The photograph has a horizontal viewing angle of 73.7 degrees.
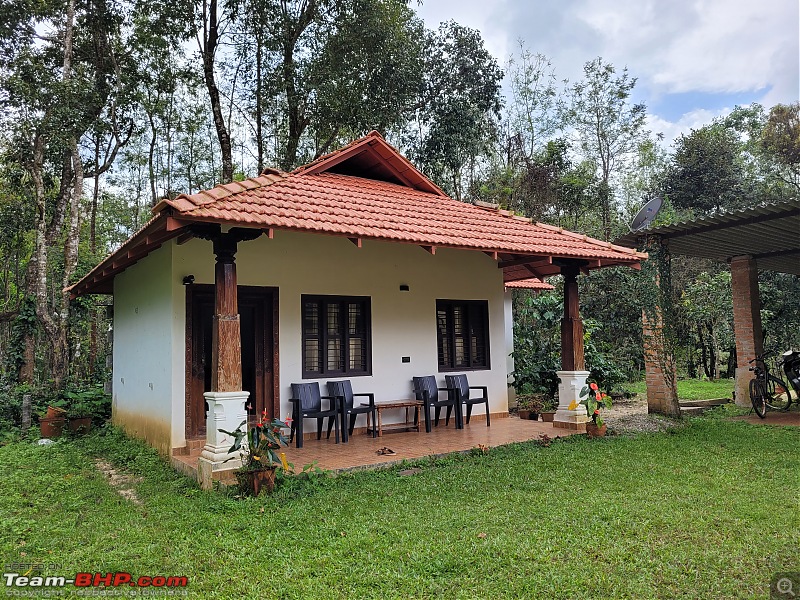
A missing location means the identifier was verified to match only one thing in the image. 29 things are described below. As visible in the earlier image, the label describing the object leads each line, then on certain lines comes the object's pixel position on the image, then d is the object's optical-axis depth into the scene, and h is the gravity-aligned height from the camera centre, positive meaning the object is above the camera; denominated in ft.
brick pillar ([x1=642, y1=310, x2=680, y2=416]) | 29.53 -2.32
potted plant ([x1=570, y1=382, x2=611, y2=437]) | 25.61 -3.51
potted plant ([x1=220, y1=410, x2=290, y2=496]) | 16.61 -3.63
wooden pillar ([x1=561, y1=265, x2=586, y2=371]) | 27.71 +0.27
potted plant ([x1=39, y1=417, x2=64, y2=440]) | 29.66 -4.39
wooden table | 25.44 -3.43
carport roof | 24.13 +4.95
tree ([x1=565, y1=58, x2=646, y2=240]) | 74.74 +30.42
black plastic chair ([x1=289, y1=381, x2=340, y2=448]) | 23.49 -2.95
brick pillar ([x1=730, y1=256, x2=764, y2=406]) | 33.55 +0.47
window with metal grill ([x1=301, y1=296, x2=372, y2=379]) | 25.95 +0.21
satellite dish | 29.84 +6.57
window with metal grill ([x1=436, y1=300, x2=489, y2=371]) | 30.45 +0.14
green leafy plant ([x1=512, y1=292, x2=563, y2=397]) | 35.70 -0.87
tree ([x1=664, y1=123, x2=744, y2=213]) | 65.36 +19.39
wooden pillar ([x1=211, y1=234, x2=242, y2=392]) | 18.11 +0.62
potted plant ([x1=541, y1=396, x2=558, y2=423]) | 30.83 -4.54
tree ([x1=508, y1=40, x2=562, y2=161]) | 70.08 +31.57
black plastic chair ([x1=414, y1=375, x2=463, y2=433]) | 26.91 -3.04
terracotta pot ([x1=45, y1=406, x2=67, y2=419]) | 30.01 -3.64
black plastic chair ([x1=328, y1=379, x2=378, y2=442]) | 24.38 -2.96
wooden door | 22.93 -0.27
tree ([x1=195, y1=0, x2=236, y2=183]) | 46.55 +26.53
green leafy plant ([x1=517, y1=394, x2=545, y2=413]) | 33.77 -4.54
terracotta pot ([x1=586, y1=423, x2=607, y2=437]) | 25.59 -4.69
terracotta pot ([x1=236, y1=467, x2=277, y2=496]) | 16.56 -4.30
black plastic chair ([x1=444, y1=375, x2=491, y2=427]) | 27.96 -2.84
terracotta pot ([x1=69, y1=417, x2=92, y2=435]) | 31.12 -4.58
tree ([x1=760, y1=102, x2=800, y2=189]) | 69.05 +25.05
